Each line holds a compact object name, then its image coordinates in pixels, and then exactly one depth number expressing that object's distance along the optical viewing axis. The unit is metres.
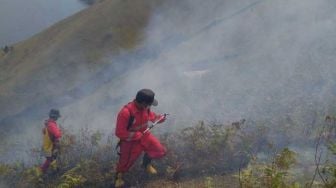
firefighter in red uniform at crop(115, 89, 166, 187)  5.80
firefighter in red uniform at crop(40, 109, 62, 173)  6.74
